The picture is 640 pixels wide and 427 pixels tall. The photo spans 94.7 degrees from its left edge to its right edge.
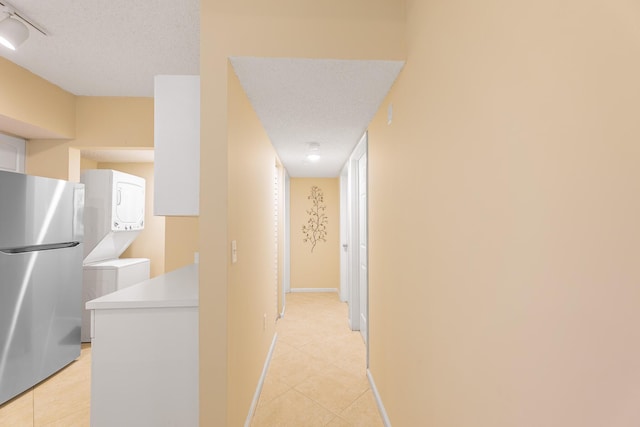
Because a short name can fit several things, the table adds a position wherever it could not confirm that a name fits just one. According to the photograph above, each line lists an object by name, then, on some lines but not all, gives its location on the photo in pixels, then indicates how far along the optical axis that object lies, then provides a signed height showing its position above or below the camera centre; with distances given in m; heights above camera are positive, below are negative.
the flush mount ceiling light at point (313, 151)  3.12 +0.80
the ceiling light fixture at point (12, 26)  1.77 +1.20
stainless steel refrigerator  2.23 -0.46
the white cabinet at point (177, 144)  1.62 +0.43
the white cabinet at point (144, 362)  1.52 -0.73
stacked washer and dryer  3.24 -0.15
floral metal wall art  5.55 -0.02
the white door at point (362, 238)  3.17 -0.20
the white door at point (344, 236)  4.51 -0.23
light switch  1.55 -0.16
